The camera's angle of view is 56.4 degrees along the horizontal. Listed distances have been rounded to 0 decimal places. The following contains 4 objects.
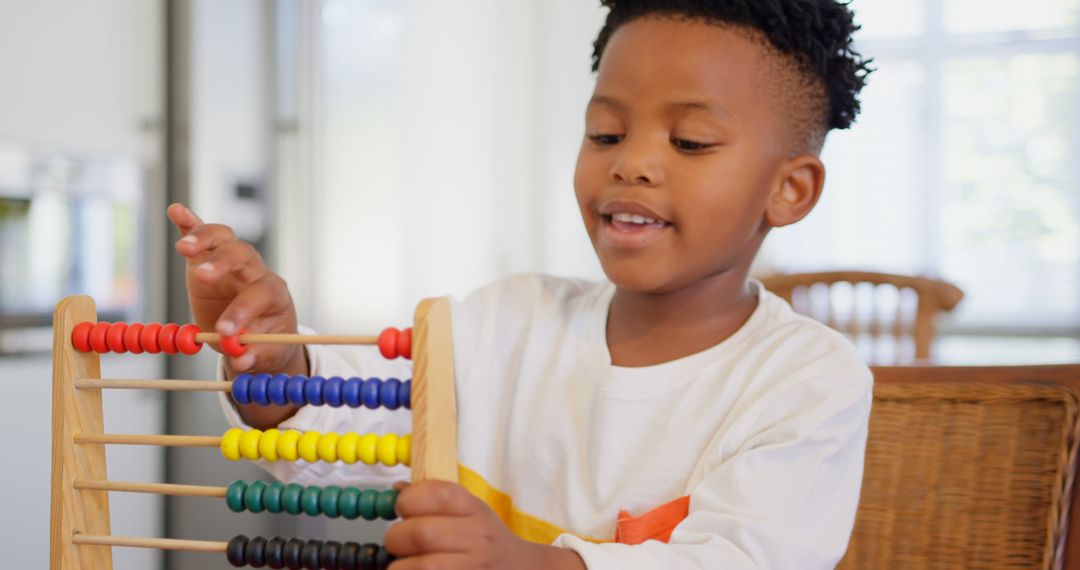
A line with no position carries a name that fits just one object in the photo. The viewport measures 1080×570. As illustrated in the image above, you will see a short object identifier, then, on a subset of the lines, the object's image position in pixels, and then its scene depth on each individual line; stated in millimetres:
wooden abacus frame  845
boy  850
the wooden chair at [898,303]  1968
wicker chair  1045
